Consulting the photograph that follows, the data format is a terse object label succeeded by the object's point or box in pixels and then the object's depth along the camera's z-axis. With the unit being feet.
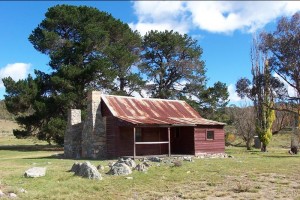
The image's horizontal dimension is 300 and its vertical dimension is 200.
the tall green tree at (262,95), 93.29
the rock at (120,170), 41.59
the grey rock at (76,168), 41.73
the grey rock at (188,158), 60.93
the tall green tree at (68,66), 98.25
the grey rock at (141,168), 43.94
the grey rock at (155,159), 58.76
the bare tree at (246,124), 109.76
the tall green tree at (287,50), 81.21
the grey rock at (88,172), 38.74
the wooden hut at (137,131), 70.90
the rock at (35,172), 39.52
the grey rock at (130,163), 46.39
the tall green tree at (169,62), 122.23
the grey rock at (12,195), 30.32
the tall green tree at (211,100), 119.54
